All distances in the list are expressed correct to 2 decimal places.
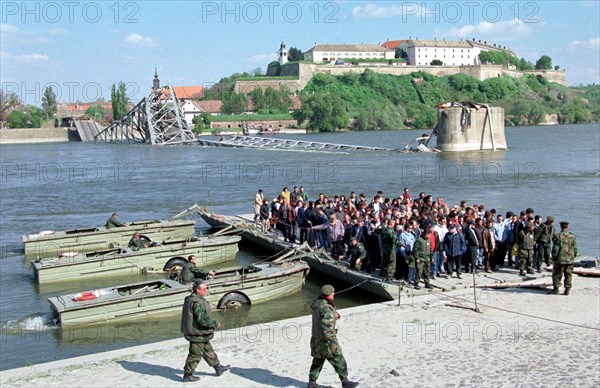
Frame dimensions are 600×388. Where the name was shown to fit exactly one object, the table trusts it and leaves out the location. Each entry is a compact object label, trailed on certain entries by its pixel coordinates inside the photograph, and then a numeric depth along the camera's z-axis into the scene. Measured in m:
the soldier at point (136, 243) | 22.08
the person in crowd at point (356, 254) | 17.39
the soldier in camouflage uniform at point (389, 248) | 15.87
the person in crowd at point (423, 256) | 15.30
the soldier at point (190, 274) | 16.20
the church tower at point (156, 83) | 102.88
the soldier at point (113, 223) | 25.93
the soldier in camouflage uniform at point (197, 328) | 9.85
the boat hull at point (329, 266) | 15.90
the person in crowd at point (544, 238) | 16.75
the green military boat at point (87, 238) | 24.69
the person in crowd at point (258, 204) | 25.35
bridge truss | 102.62
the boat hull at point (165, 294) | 15.16
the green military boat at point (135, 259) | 20.38
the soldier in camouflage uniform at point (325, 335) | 9.27
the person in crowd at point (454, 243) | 16.12
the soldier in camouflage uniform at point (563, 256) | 14.65
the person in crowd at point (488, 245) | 16.56
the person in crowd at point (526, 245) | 16.52
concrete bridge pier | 70.12
